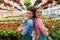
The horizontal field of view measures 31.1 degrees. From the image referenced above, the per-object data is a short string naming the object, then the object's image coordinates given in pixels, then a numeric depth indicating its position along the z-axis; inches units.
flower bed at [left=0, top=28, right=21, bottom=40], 111.4
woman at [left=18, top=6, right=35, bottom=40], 88.4
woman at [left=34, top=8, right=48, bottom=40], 86.5
